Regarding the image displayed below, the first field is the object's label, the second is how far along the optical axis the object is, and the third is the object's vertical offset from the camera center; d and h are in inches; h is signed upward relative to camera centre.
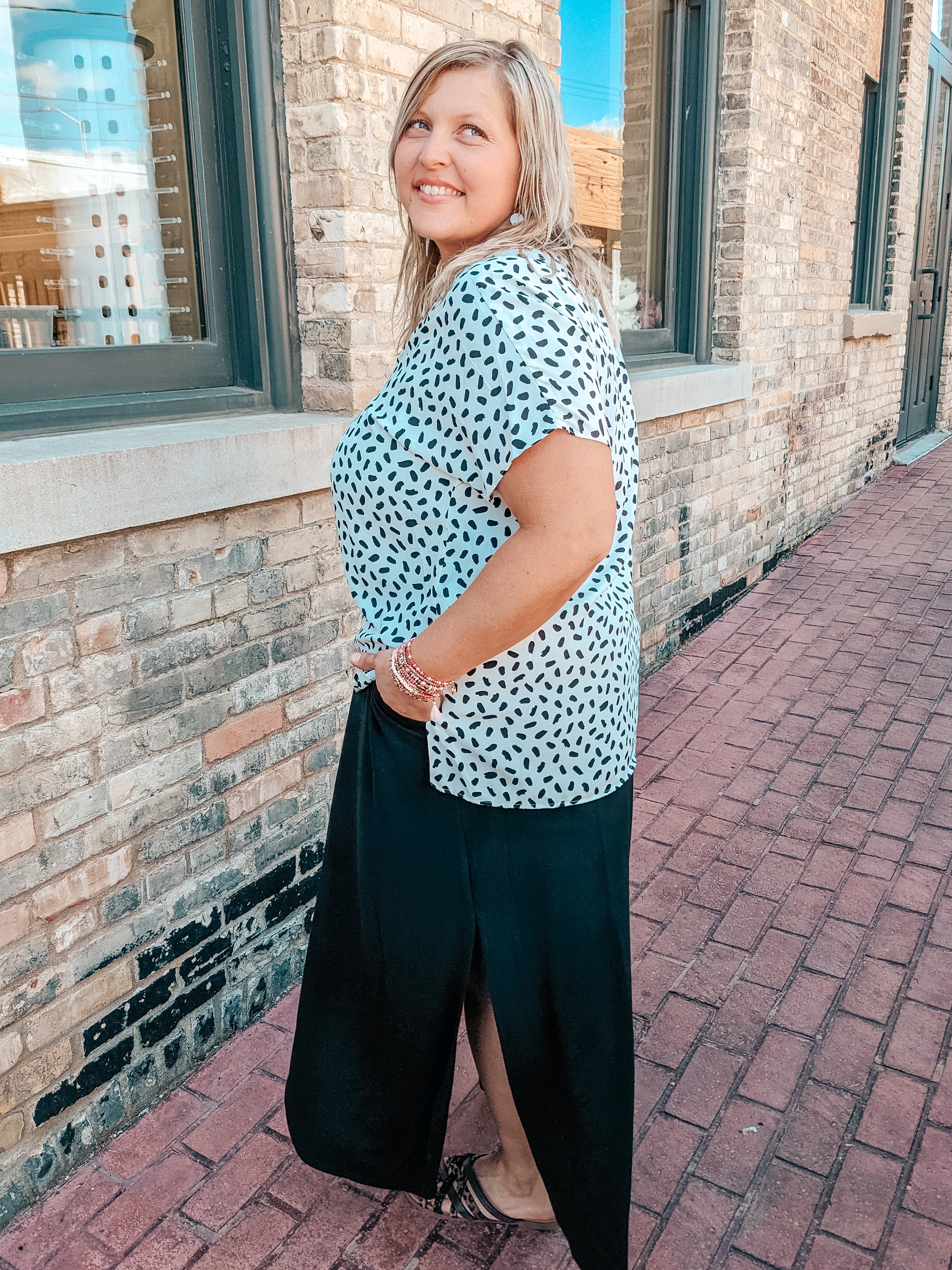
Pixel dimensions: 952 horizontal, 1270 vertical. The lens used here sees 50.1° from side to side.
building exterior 76.2 -11.6
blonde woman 50.5 -20.2
